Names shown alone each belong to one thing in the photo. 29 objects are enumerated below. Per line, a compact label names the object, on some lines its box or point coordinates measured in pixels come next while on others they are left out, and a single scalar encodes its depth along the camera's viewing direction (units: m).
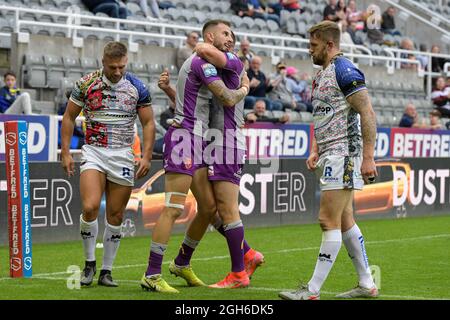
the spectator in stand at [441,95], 26.66
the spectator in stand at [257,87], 19.98
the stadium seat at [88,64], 18.89
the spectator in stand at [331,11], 26.33
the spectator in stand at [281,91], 20.98
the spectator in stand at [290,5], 26.50
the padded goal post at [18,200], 9.70
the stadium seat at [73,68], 18.66
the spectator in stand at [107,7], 20.61
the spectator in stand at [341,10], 26.52
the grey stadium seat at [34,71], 18.06
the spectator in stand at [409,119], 22.92
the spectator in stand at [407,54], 28.36
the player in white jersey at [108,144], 9.12
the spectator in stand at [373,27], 28.70
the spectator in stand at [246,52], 19.75
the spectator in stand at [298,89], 21.92
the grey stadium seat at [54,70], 18.33
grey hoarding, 13.71
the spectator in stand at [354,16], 27.64
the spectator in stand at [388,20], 29.44
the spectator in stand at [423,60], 28.73
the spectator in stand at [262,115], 18.95
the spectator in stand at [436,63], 29.53
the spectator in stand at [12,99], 15.79
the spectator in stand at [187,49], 18.62
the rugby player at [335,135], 8.11
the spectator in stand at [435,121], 22.94
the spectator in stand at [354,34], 27.28
